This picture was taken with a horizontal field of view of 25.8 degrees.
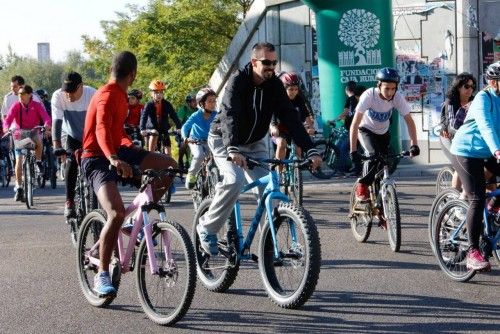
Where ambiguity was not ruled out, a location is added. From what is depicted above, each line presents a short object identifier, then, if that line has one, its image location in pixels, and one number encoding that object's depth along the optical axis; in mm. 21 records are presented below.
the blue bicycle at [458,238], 8148
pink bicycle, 6934
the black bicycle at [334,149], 20016
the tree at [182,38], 32094
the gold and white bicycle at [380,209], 10125
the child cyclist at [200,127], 13375
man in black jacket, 7773
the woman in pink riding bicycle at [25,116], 16500
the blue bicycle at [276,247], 7145
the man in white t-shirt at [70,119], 10805
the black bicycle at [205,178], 13273
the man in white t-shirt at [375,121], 10459
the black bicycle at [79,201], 10117
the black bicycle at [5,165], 21625
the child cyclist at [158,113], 17688
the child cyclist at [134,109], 20547
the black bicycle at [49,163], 19908
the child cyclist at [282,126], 13617
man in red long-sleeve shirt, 7359
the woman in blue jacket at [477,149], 7953
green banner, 19344
